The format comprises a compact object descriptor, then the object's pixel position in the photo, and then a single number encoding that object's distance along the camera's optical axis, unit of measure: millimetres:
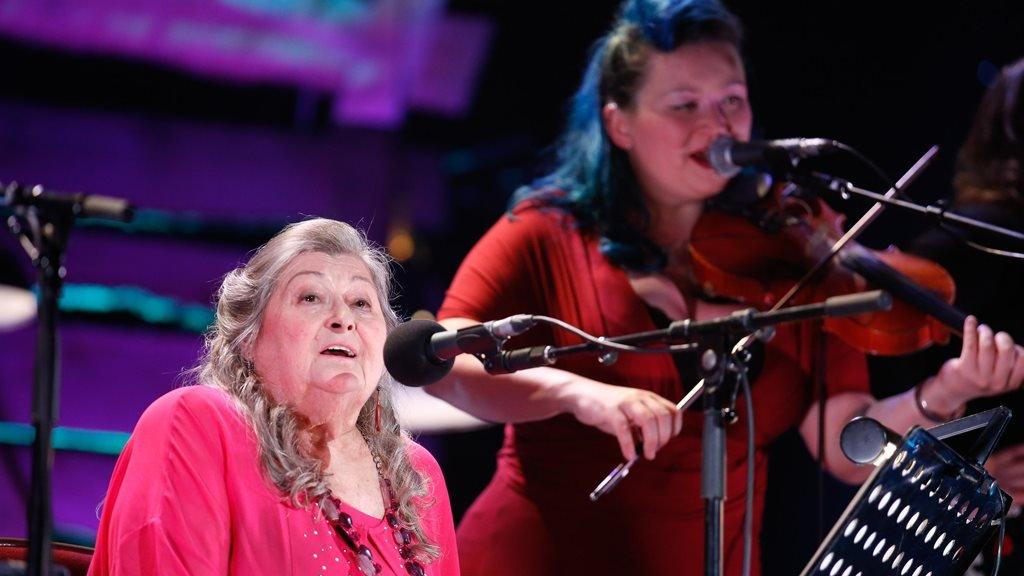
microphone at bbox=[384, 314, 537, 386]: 5638
